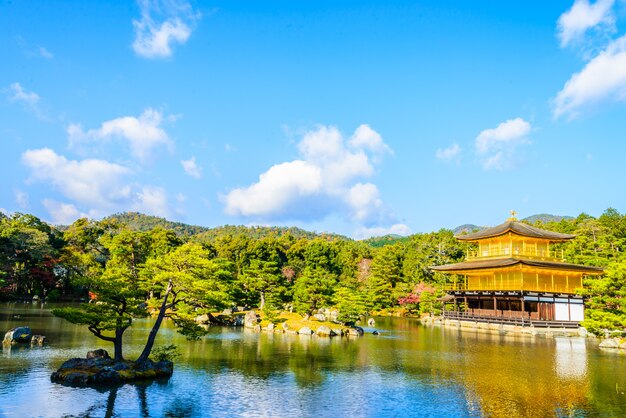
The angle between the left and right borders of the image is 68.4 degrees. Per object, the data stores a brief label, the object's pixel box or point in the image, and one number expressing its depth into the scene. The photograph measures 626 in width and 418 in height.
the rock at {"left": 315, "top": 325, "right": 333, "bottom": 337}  36.81
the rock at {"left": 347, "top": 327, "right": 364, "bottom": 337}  37.78
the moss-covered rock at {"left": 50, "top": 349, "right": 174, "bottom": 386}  18.16
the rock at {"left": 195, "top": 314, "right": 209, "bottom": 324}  43.82
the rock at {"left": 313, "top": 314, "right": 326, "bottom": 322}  42.69
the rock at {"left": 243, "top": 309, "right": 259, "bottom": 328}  41.75
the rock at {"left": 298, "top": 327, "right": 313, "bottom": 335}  37.03
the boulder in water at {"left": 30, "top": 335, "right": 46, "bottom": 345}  28.07
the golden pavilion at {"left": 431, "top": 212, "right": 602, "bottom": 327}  44.09
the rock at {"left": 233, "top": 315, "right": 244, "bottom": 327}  43.72
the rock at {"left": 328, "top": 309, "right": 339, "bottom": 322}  45.08
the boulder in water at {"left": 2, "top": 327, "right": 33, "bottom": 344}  27.72
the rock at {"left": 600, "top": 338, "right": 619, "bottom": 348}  32.31
